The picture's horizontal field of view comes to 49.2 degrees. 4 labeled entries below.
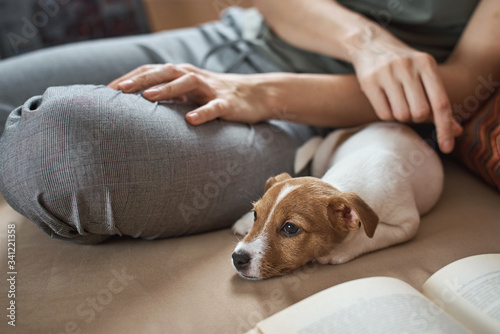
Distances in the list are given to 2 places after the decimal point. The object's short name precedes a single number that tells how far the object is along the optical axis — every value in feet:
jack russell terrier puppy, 1.69
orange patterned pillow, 1.96
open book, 1.36
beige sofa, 1.51
